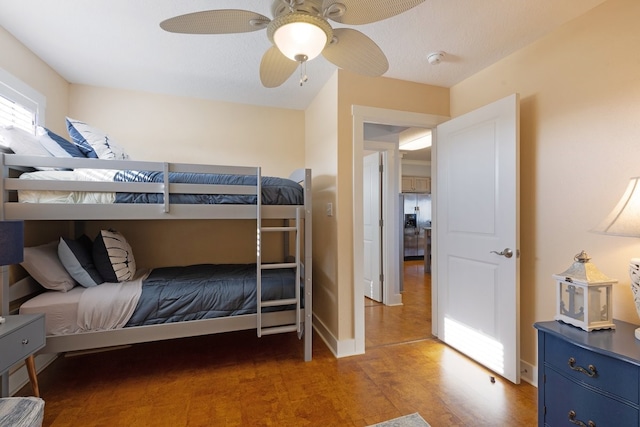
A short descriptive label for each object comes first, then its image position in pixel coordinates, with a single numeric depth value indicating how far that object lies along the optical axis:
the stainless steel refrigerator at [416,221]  7.23
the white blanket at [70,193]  1.85
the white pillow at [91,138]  2.21
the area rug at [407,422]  1.61
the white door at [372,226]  3.91
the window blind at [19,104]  1.96
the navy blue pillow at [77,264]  2.00
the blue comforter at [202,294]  1.98
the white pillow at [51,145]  2.07
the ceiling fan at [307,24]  1.14
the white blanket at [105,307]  1.86
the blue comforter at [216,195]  2.00
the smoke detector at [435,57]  2.16
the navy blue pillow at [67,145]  2.09
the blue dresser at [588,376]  1.17
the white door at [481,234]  2.01
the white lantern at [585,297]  1.43
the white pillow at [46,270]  1.89
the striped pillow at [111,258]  2.12
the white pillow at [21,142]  1.92
